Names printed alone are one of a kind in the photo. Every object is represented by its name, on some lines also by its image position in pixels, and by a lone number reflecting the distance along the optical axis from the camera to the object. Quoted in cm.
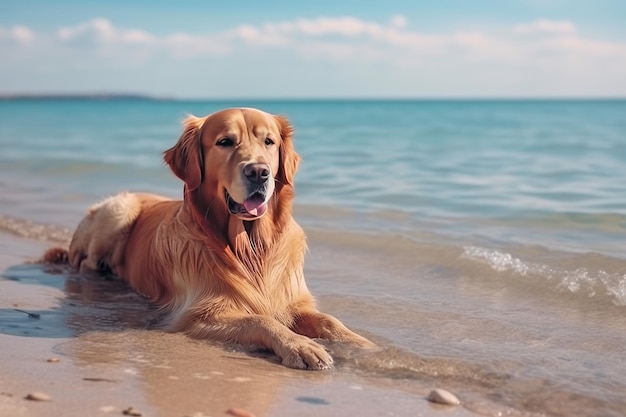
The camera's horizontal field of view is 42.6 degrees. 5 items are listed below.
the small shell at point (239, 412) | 305
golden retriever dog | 448
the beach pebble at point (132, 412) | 301
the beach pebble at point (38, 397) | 311
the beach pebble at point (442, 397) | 330
